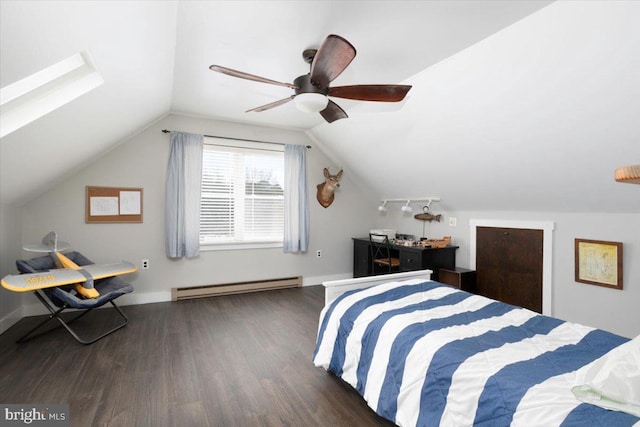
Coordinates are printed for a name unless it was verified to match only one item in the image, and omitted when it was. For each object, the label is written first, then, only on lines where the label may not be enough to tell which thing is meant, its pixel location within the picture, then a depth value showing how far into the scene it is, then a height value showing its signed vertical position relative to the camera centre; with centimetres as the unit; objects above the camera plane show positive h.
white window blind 425 +20
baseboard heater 406 -112
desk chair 447 -71
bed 109 -68
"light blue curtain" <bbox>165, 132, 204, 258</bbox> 390 +18
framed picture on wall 265 -48
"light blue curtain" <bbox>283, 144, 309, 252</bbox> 459 +15
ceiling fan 174 +85
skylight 191 +80
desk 389 -63
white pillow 103 -62
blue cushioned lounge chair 267 -79
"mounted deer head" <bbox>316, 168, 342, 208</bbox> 481 +35
